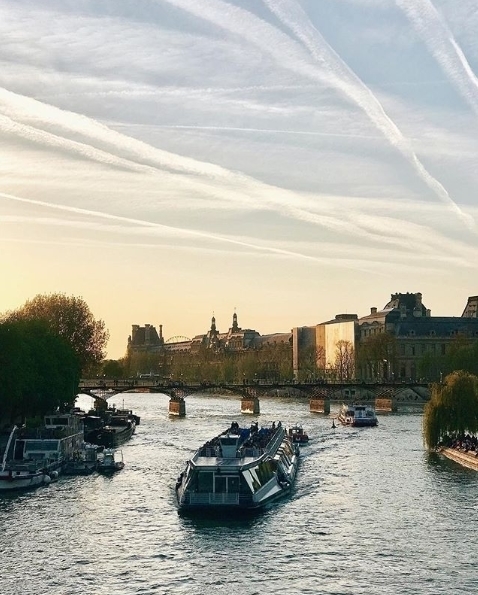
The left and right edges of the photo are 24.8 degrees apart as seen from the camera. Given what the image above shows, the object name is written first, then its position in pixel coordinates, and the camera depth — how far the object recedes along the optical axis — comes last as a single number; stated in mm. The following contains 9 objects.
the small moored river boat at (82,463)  70938
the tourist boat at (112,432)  91438
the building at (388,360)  195125
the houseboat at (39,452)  62875
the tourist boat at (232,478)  54562
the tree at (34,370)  80500
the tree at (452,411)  78062
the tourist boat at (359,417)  113062
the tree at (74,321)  126812
